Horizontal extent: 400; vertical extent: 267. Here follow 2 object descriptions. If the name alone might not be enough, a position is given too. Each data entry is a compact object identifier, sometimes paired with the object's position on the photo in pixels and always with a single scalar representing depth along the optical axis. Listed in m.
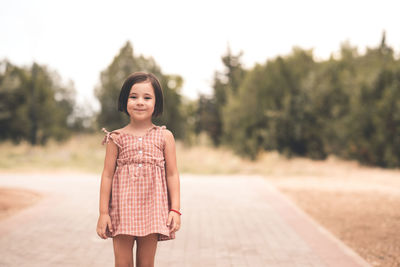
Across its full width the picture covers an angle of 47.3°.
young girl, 2.92
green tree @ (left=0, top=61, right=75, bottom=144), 21.61
